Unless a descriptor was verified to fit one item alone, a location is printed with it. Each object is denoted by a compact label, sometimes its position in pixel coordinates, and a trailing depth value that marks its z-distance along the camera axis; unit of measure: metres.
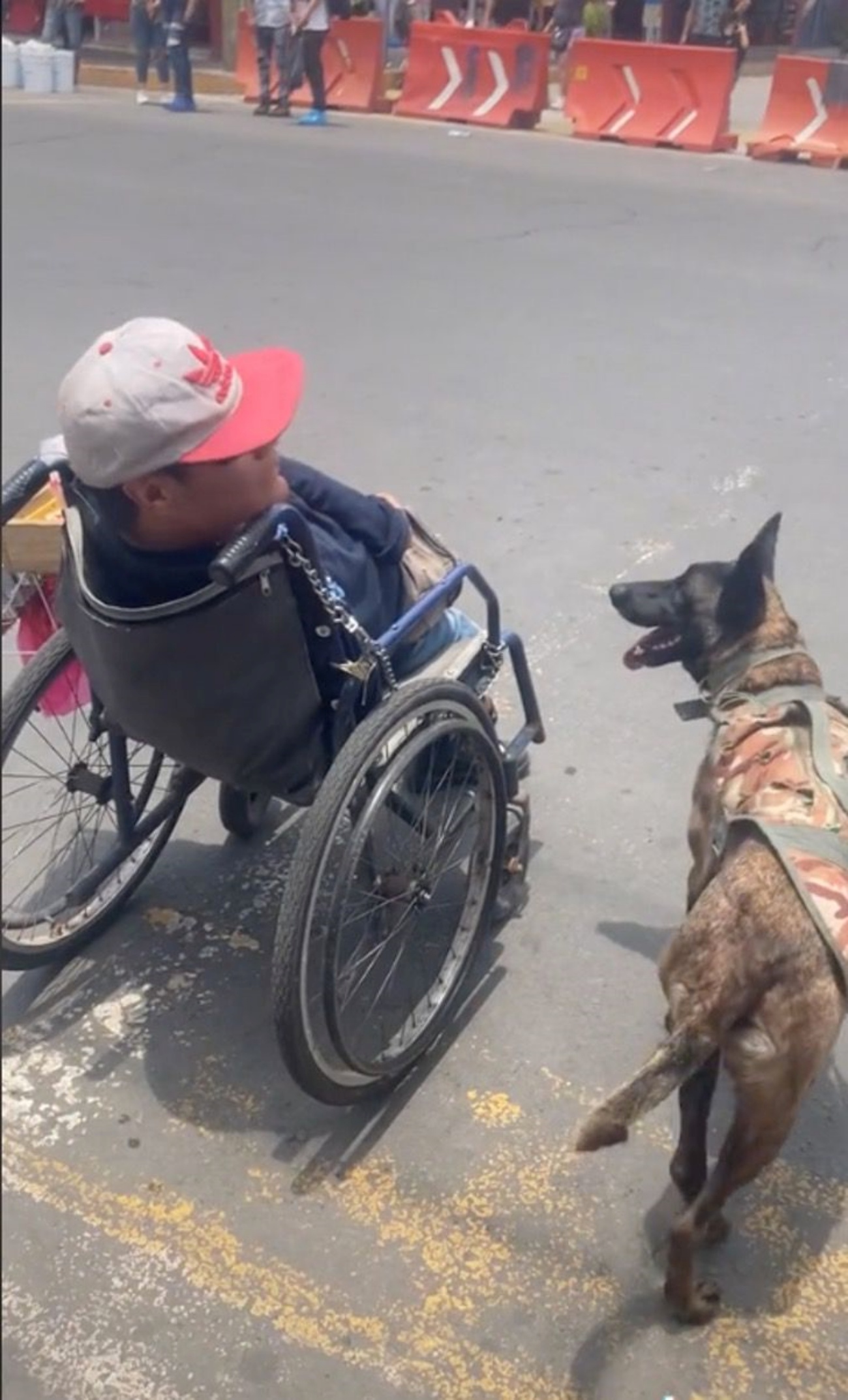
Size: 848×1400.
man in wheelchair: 1.92
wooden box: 2.76
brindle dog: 2.06
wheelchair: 2.22
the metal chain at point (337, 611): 2.20
